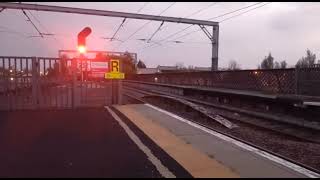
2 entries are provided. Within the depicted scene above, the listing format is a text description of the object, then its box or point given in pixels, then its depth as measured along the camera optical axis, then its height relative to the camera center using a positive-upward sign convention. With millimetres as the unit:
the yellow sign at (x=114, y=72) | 8985 +131
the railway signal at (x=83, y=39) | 9291 +1467
